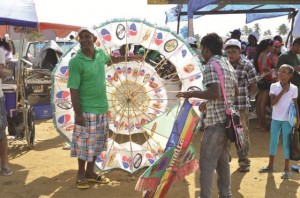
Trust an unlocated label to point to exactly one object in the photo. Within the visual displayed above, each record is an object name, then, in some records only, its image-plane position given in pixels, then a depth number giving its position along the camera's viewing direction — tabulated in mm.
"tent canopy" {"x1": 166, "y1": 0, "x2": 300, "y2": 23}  10689
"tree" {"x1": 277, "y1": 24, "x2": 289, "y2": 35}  56475
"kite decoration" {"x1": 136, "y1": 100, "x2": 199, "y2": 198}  3344
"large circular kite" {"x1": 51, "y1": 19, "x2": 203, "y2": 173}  4660
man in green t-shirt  4047
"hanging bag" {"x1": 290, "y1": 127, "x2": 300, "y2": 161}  4762
